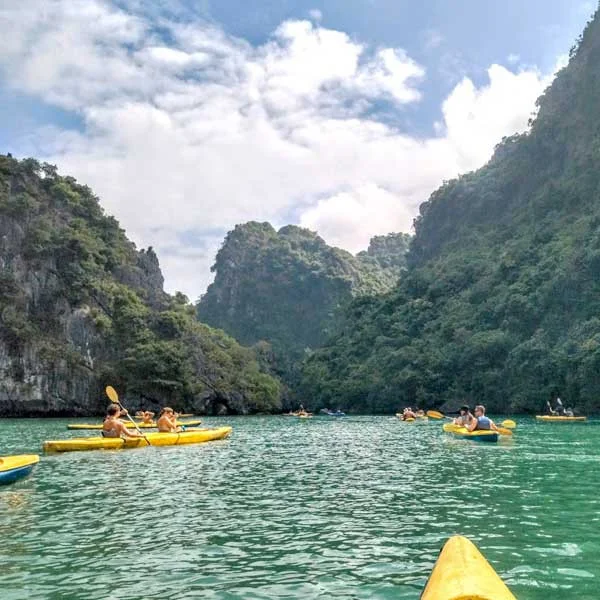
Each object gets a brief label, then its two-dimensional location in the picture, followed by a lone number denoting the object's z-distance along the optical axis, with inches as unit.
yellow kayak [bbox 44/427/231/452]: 642.8
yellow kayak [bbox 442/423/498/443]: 722.2
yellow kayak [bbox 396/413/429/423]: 1322.6
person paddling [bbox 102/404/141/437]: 677.3
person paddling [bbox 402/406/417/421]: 1326.3
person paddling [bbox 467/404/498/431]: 737.6
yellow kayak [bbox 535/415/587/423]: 1205.1
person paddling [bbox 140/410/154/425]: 945.7
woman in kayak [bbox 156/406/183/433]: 753.0
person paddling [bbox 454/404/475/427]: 851.2
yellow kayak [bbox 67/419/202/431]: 900.0
